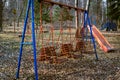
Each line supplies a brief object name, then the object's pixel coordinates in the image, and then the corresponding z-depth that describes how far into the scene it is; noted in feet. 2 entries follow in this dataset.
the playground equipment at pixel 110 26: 63.42
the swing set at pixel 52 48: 11.85
